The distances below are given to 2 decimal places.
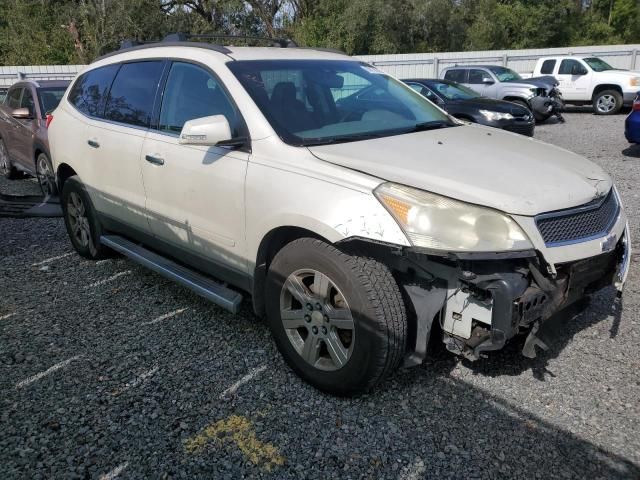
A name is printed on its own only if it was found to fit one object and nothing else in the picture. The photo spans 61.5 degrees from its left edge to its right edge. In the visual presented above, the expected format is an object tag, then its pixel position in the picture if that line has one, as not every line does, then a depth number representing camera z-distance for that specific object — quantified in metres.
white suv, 2.48
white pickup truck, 16.11
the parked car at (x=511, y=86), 15.23
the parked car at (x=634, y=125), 8.85
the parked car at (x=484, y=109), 11.30
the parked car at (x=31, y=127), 7.52
